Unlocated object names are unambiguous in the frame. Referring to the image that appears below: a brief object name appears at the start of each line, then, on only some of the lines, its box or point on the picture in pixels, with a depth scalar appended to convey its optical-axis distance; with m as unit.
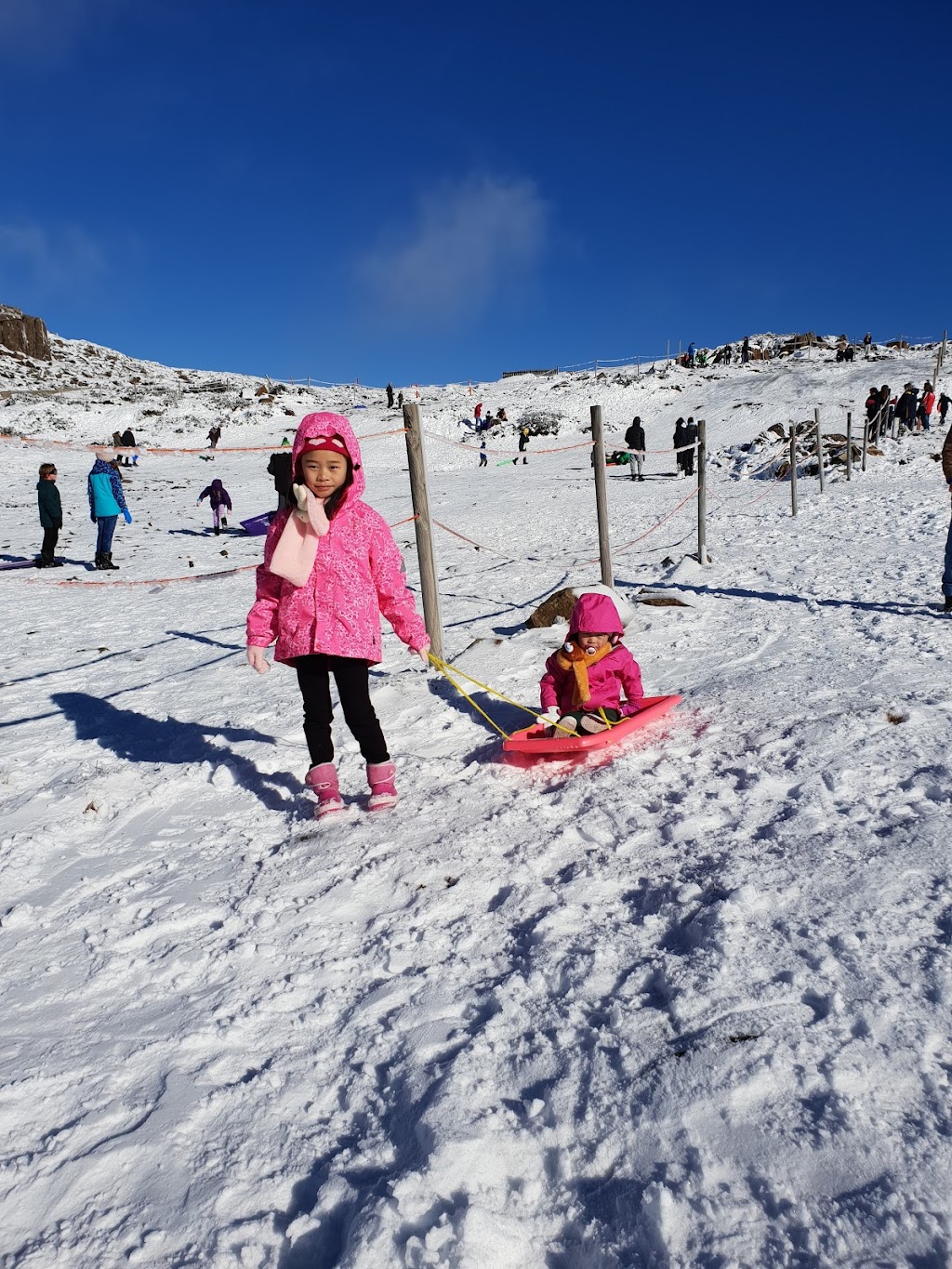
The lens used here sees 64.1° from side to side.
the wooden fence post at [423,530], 5.57
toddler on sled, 4.25
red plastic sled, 3.86
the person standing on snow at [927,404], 23.56
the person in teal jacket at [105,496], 11.63
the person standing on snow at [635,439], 23.57
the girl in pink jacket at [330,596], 3.34
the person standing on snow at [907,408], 22.85
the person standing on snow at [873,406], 21.55
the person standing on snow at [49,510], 11.52
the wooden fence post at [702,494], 9.19
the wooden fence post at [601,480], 7.16
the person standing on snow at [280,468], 7.97
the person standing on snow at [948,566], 6.17
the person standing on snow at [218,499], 15.55
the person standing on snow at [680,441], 23.56
